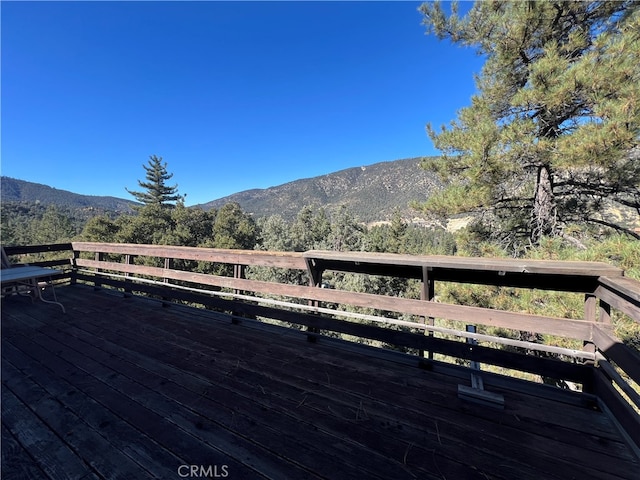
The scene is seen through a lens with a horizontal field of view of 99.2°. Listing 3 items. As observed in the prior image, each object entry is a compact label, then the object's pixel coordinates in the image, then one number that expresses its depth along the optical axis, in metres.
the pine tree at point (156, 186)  35.03
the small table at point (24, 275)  3.36
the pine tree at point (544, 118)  4.35
